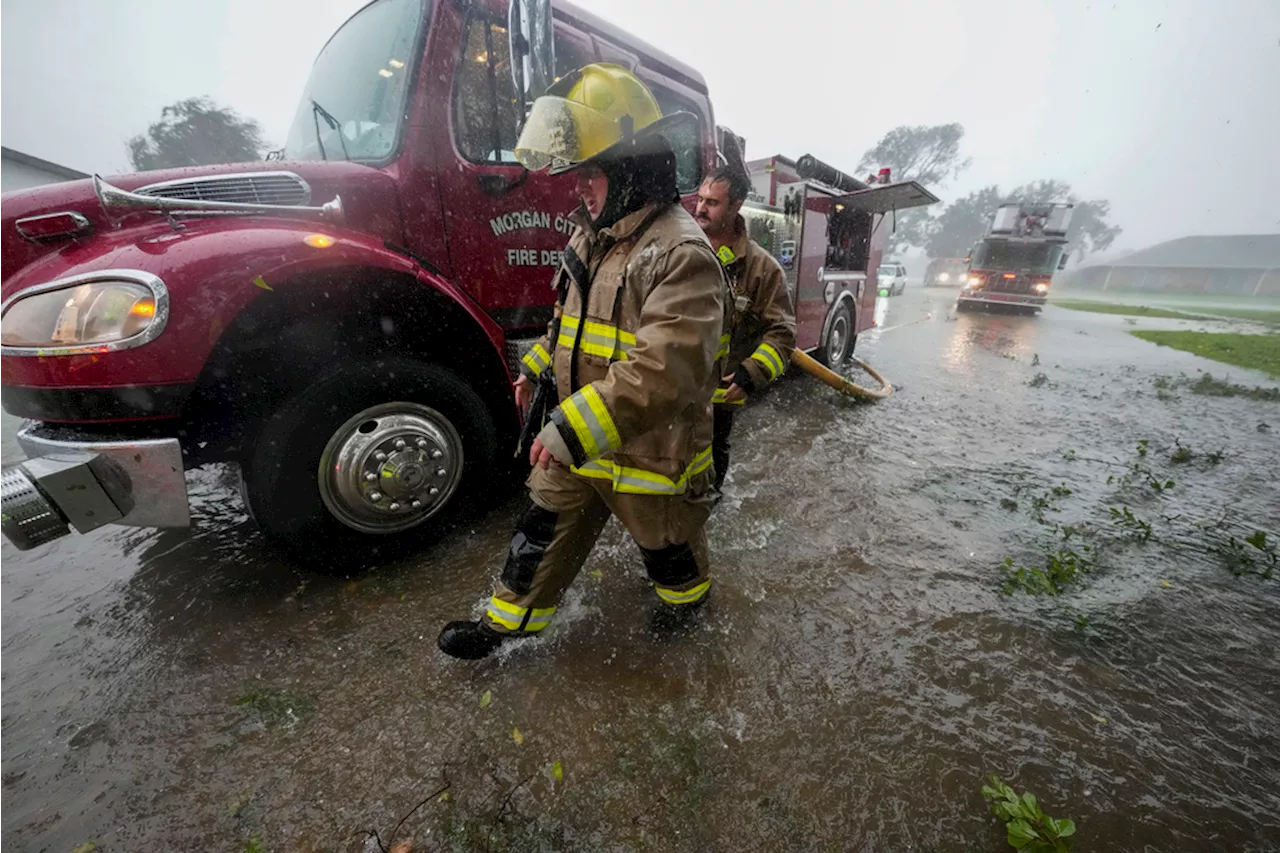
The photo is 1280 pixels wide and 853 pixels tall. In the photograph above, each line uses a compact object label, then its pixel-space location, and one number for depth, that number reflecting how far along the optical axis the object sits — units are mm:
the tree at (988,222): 65750
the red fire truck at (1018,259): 15805
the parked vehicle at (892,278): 22797
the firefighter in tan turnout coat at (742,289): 2633
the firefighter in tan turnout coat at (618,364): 1387
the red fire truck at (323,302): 1726
